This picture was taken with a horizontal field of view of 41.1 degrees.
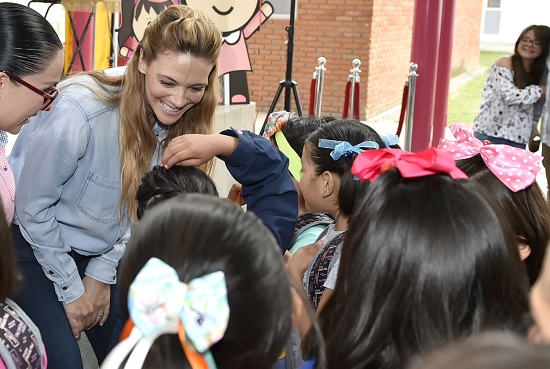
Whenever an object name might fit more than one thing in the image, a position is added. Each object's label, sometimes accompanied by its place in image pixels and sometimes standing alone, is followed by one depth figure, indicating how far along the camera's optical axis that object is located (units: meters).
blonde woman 2.07
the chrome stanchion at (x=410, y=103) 5.66
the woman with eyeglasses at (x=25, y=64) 1.96
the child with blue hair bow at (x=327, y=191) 2.18
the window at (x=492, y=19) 21.23
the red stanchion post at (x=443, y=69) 7.07
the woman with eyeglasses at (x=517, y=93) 5.51
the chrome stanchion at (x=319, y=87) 5.27
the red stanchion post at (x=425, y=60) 6.43
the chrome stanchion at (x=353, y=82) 5.21
